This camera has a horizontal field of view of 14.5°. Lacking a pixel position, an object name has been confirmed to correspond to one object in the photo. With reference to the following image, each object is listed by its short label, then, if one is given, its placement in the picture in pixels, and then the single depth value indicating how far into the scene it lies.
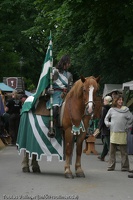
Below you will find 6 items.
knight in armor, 10.41
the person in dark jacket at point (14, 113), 19.98
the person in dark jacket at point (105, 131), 13.86
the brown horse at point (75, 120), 10.20
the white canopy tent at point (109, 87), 23.85
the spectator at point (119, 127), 11.94
